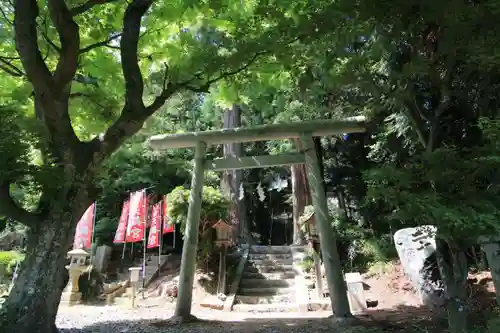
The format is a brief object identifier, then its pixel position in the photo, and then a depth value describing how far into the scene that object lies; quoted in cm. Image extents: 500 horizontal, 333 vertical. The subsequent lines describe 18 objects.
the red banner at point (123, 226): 1193
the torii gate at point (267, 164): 627
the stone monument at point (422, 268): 717
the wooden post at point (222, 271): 960
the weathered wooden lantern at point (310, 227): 917
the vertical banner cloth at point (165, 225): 1116
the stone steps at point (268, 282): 866
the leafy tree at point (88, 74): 415
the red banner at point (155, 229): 1177
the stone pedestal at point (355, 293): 769
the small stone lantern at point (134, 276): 938
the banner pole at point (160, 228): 1172
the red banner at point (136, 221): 1175
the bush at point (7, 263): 1292
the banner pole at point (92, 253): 1349
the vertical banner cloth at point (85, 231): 1177
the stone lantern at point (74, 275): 1044
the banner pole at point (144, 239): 1163
